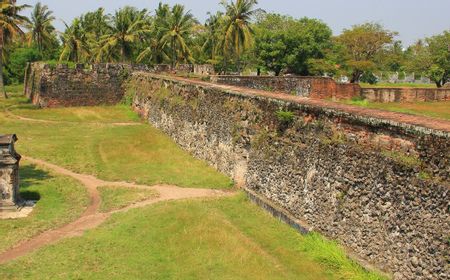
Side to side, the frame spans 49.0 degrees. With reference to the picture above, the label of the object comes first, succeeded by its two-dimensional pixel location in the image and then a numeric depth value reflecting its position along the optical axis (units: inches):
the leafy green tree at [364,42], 1740.9
